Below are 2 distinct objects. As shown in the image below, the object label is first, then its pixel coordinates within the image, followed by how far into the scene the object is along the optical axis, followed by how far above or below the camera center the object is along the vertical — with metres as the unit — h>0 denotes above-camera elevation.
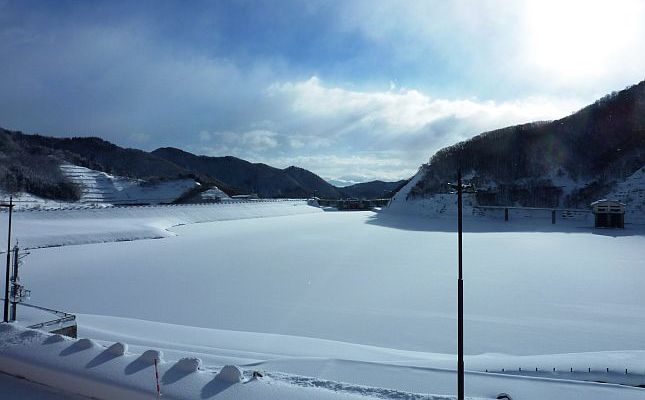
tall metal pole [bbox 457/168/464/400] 4.79 -1.46
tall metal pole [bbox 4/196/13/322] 9.18 -2.38
